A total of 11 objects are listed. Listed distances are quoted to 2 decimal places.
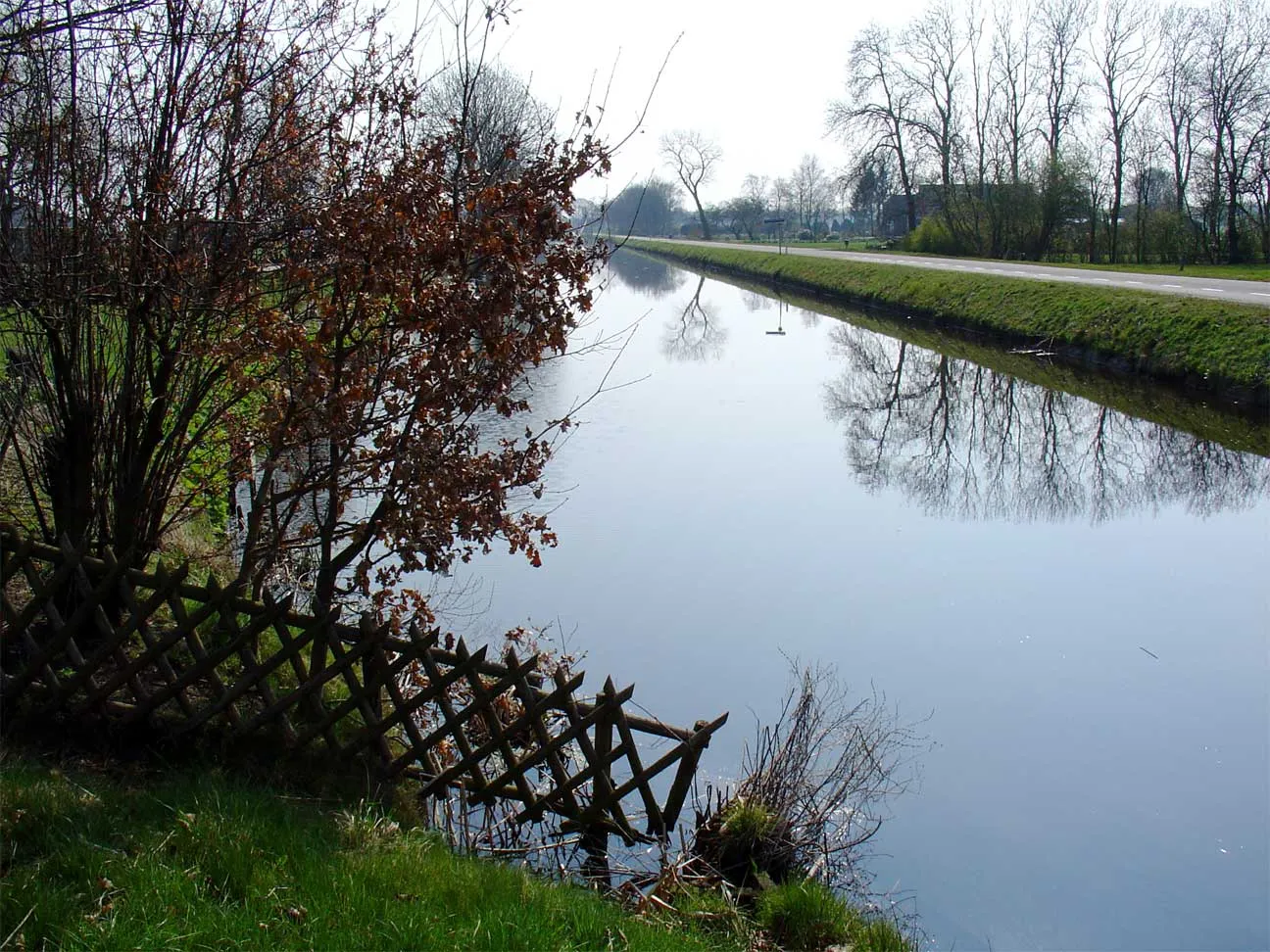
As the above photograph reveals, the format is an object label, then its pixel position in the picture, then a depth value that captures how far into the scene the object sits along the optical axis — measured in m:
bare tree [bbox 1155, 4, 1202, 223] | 43.75
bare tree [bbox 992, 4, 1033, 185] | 56.66
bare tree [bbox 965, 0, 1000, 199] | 58.42
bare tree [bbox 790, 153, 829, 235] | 117.75
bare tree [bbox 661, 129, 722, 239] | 91.94
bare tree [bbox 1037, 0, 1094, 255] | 52.66
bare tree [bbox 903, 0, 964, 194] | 59.81
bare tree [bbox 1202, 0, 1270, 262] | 39.34
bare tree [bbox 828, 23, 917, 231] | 62.09
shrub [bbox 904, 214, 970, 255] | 51.84
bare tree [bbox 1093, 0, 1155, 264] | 47.62
